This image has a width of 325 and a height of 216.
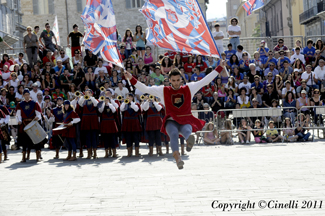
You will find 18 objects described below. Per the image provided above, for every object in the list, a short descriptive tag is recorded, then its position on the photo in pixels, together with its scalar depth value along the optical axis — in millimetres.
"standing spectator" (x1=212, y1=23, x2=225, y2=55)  20156
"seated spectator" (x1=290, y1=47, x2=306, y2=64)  20016
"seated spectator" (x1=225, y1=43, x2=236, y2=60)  20056
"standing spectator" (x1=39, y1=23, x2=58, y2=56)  21641
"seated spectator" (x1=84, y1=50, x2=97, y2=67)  20547
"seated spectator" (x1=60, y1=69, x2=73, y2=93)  19250
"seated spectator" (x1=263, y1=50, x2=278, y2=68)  19688
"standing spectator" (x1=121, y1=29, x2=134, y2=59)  20781
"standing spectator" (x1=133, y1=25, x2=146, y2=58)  20656
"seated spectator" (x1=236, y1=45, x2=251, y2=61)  20219
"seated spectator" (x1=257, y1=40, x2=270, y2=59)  20234
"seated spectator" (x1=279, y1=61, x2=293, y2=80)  19219
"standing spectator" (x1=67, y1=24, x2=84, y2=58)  20969
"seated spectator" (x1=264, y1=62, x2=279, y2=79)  19209
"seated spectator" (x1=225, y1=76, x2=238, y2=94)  18375
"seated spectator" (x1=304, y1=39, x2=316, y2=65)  20078
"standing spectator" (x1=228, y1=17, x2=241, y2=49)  20531
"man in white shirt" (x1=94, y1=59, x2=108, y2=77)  19625
